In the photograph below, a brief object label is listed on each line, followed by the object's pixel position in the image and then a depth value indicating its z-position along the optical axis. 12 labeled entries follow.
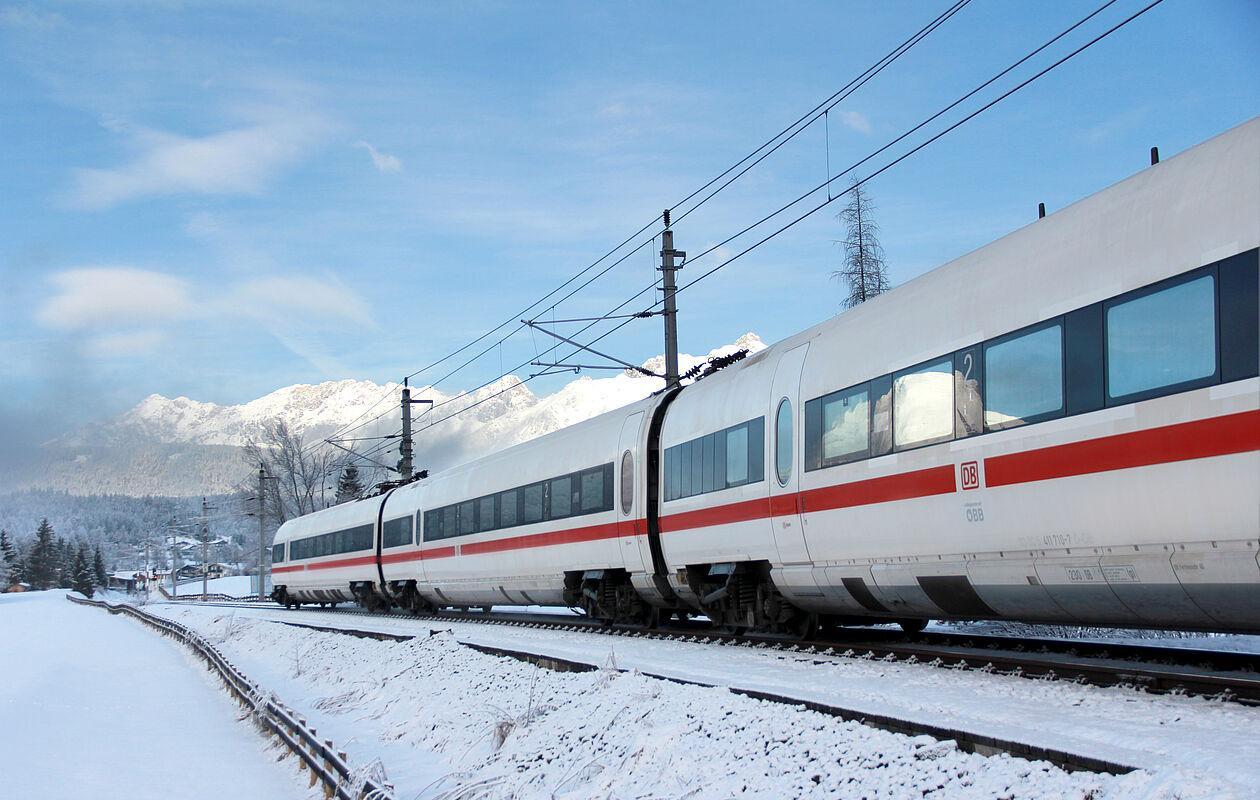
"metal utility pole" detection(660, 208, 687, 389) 19.97
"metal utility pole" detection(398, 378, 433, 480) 36.16
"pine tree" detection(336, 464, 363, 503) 84.97
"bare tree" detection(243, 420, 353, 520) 84.94
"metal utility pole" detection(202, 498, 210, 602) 78.54
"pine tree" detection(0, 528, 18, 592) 146.38
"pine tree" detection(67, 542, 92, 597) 138.88
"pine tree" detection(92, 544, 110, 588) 149.25
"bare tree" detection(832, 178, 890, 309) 35.12
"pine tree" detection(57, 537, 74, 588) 153.12
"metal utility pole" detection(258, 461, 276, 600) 60.06
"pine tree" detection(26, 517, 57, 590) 150.12
